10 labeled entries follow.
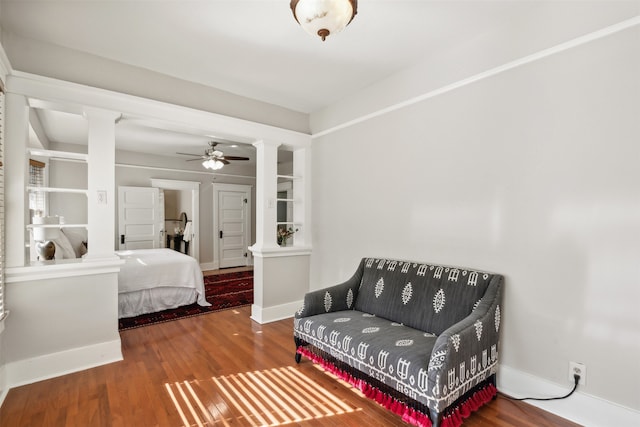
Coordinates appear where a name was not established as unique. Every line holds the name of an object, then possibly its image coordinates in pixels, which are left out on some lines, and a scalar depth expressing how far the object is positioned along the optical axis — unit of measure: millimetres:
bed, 3969
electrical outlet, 1976
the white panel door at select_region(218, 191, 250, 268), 7648
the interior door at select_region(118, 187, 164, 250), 6379
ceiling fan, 5328
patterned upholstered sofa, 1828
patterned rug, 3850
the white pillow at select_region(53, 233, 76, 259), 4059
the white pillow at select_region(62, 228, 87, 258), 4824
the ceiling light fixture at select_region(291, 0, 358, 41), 1554
